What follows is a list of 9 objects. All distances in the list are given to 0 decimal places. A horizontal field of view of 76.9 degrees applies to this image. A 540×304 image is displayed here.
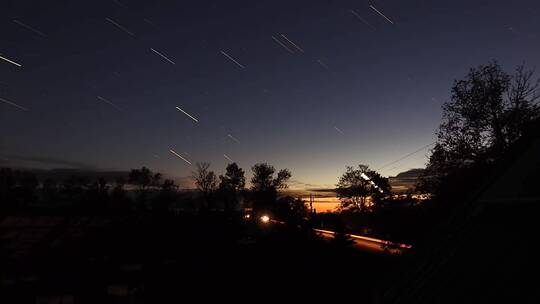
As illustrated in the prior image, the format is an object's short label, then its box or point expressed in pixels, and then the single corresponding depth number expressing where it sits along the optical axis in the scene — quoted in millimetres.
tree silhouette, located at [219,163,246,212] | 104438
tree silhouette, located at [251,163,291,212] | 103088
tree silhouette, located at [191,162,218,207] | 102938
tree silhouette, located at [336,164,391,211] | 66688
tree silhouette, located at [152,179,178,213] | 116938
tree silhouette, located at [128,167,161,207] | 122831
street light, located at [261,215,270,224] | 36284
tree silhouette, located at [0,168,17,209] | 102000
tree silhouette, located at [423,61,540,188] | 18922
